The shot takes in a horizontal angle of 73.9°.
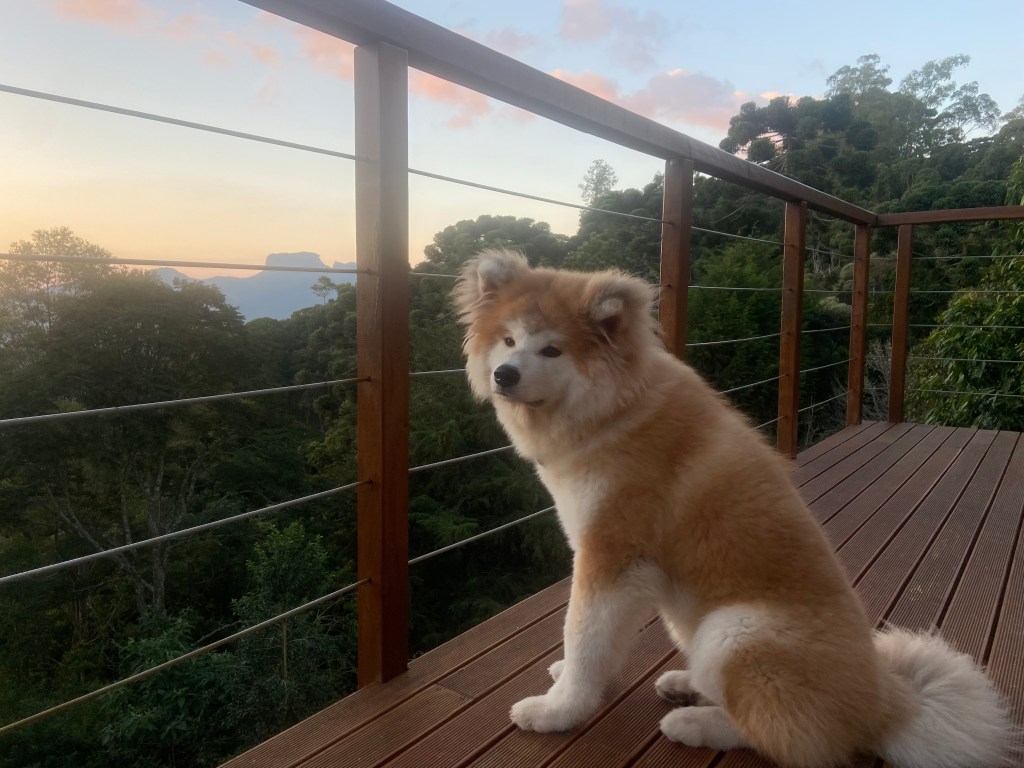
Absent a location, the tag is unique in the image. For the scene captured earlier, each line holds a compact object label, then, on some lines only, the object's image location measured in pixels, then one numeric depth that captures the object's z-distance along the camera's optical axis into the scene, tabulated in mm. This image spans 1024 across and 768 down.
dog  1259
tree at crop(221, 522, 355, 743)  12945
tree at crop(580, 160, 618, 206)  22203
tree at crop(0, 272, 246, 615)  13562
